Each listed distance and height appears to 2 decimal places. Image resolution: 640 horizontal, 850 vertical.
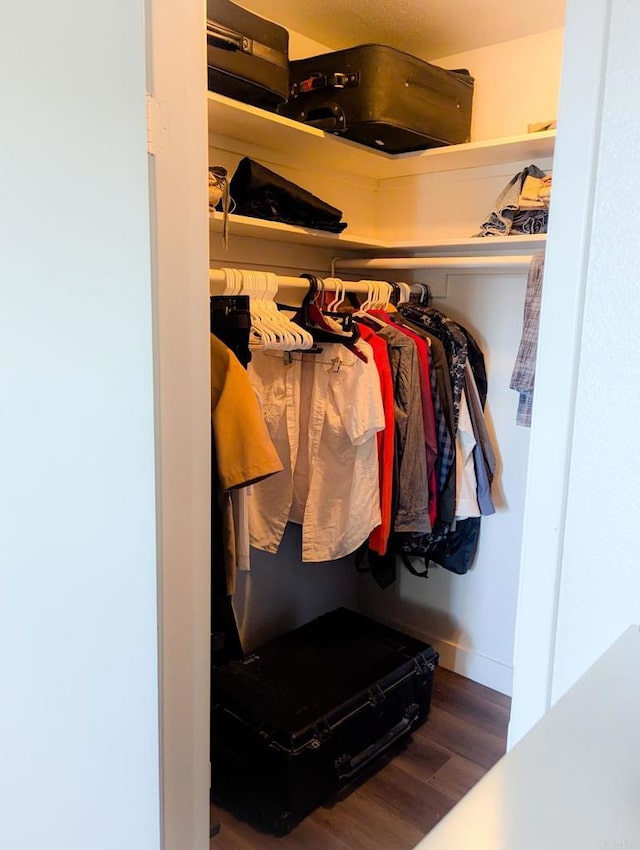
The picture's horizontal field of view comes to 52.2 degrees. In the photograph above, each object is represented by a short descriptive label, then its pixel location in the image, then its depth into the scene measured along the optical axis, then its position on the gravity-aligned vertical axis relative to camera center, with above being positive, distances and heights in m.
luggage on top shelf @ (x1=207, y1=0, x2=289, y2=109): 1.66 +0.68
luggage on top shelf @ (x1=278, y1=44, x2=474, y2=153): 1.95 +0.68
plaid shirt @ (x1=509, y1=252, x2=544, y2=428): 2.04 -0.08
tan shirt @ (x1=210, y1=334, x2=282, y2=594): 1.55 -0.27
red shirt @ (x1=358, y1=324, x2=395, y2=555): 2.20 -0.37
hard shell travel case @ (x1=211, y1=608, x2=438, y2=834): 1.86 -1.19
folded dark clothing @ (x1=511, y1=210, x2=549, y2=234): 2.14 +0.33
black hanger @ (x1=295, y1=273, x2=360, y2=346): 2.06 -0.02
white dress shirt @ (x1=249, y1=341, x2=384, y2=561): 2.14 -0.44
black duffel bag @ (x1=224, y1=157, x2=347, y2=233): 1.92 +0.35
